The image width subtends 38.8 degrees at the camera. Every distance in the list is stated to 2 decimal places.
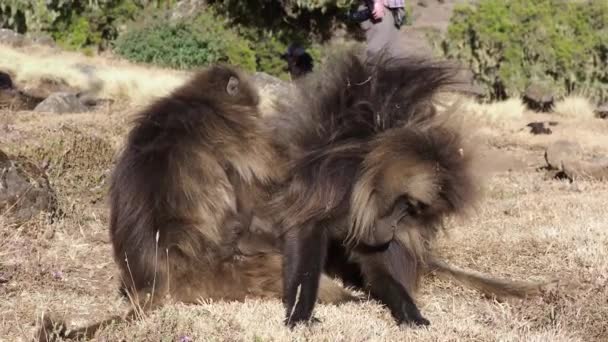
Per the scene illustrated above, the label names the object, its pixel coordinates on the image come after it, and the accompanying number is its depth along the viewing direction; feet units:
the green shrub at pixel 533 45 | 58.18
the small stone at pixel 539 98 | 56.24
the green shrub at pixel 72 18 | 84.99
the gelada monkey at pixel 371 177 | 13.33
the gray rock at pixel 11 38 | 77.05
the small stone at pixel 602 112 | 51.18
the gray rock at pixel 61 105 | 37.58
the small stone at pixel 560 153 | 30.78
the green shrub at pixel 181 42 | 79.71
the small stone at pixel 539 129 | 43.62
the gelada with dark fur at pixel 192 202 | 13.53
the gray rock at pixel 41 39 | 81.46
